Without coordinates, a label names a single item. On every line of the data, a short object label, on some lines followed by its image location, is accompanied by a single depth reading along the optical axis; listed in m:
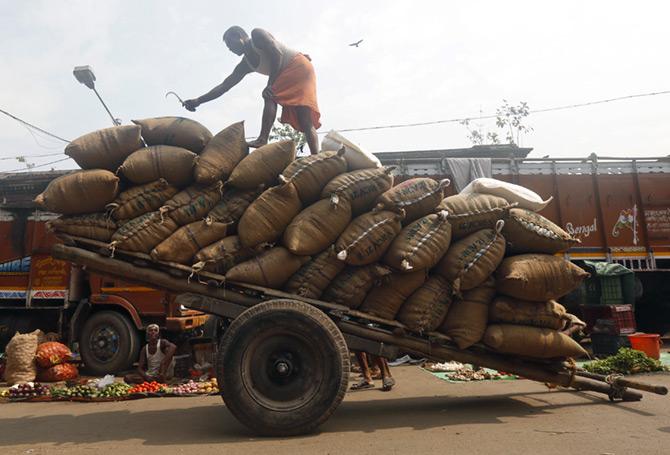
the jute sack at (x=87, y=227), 3.79
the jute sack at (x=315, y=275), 3.72
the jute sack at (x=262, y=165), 3.86
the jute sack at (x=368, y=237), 3.63
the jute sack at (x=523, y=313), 3.88
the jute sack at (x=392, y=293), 3.79
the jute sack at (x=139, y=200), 3.80
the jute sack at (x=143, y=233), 3.71
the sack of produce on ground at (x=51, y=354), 7.03
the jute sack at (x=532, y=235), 4.01
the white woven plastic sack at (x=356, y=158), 4.04
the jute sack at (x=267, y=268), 3.67
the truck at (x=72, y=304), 7.58
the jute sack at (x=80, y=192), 3.71
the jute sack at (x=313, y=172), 3.82
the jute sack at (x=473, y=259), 3.78
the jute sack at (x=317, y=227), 3.64
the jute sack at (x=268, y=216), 3.70
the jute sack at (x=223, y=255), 3.73
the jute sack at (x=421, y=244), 3.64
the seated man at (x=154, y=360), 6.68
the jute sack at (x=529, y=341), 3.79
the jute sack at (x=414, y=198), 3.79
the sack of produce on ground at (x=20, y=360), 6.83
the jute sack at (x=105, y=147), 3.84
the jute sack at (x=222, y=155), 3.84
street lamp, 12.06
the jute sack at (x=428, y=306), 3.77
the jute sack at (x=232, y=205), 3.86
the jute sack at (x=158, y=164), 3.82
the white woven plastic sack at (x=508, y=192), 4.12
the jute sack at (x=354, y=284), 3.74
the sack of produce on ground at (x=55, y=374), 7.06
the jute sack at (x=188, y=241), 3.71
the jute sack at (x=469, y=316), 3.79
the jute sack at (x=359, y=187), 3.77
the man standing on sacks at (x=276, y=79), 4.66
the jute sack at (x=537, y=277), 3.80
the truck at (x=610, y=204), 9.27
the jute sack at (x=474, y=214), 3.96
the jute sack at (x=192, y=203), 3.83
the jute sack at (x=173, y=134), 4.03
